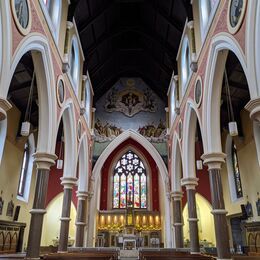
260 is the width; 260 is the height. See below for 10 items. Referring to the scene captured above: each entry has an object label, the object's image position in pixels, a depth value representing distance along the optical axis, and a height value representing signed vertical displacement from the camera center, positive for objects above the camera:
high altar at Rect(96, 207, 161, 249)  17.69 +1.43
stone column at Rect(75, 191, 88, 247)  14.16 +1.57
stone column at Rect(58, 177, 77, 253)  11.38 +1.41
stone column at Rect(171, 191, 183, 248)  13.99 +1.52
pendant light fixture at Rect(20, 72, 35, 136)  7.41 +2.89
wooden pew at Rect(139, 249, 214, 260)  7.17 -0.13
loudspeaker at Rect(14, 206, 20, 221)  14.00 +1.71
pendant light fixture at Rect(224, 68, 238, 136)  7.56 +2.96
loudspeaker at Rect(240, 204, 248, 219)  13.69 +1.78
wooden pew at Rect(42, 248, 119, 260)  12.82 +0.05
